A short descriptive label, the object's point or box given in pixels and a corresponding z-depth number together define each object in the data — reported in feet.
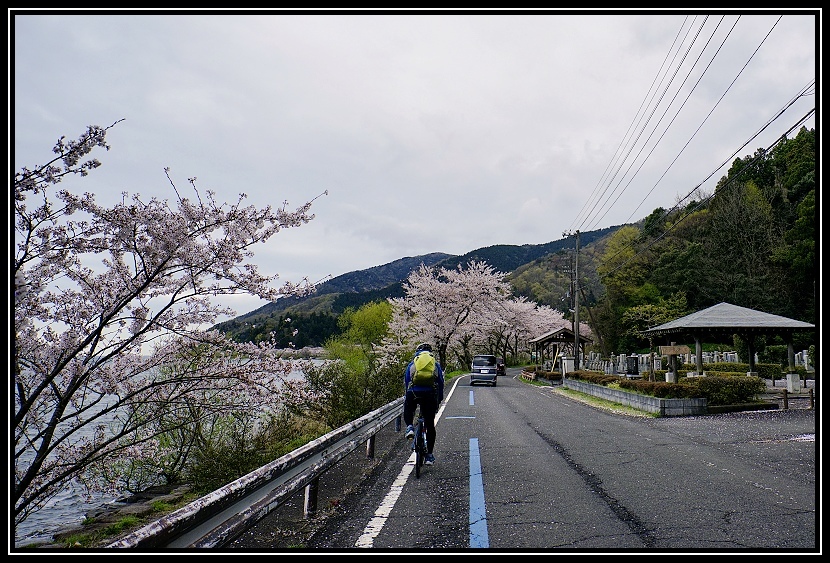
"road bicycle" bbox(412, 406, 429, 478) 22.75
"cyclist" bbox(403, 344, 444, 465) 24.57
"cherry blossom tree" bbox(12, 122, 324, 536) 17.20
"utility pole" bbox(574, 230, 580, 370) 115.85
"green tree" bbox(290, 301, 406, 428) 45.16
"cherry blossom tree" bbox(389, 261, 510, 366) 147.54
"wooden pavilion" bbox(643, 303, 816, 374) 67.92
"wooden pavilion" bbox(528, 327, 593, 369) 124.16
